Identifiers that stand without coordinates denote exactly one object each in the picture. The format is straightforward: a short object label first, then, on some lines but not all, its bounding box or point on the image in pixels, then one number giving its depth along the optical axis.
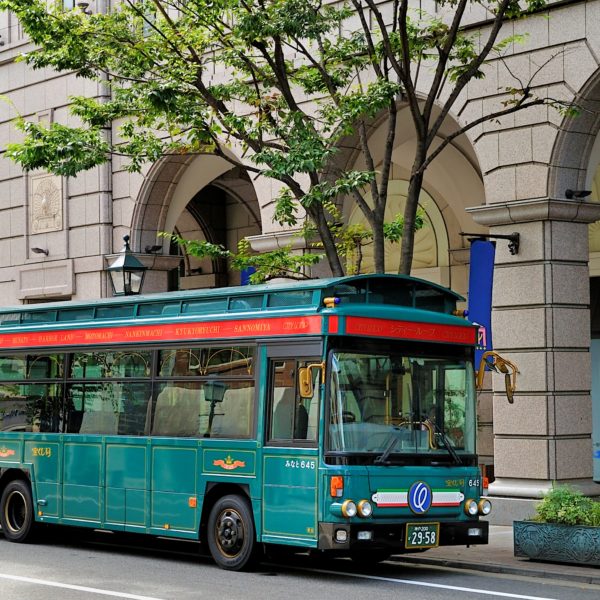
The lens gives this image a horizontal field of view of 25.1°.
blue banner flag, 18.09
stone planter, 13.84
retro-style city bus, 13.05
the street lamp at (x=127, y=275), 20.53
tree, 16.34
